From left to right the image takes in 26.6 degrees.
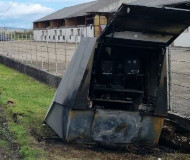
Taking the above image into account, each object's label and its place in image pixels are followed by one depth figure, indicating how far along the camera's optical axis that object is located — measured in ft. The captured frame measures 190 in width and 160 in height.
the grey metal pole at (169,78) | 27.55
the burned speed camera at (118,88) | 21.58
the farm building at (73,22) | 138.14
